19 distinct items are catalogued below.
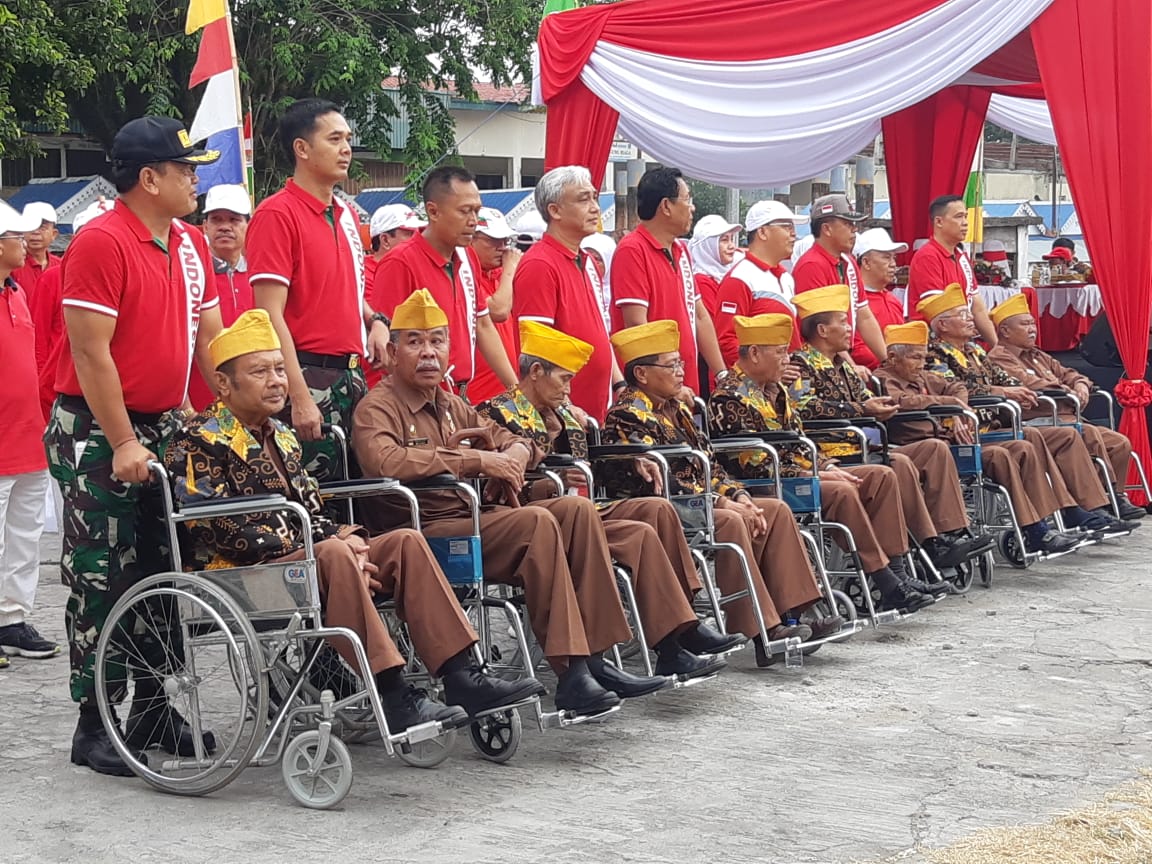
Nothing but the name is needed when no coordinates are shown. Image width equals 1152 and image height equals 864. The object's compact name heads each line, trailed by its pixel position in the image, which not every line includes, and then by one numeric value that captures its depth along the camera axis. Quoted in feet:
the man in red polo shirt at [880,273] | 28.60
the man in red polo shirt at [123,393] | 14.38
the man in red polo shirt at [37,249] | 24.95
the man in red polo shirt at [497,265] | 23.65
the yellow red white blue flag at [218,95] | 26.32
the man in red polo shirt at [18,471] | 19.92
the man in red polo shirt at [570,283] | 20.49
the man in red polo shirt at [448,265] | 18.62
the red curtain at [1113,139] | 27.17
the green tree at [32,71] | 47.67
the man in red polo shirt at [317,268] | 16.80
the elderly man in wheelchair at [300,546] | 13.87
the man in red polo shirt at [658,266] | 21.88
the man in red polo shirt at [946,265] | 29.48
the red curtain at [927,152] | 38.47
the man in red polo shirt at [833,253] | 25.80
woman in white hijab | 34.09
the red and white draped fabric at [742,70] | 29.37
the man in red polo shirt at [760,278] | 23.93
